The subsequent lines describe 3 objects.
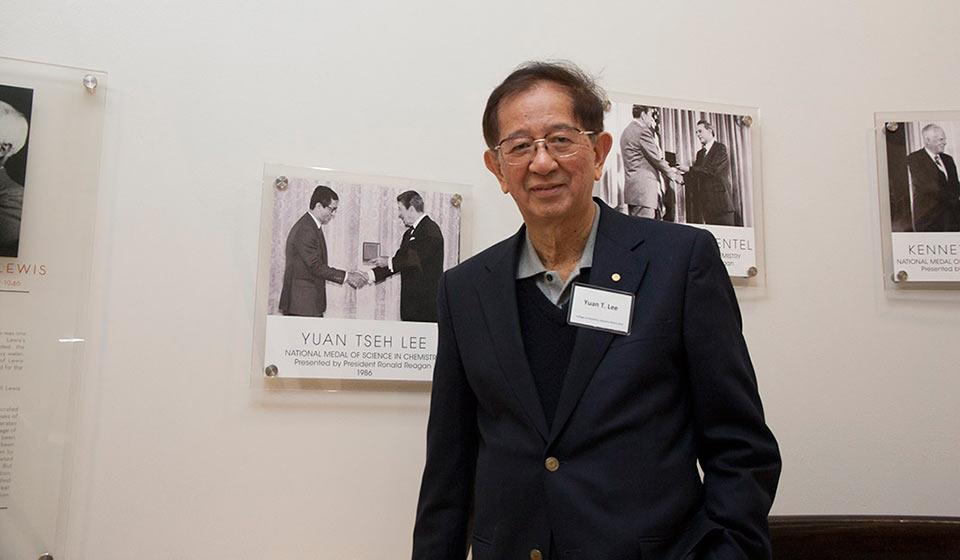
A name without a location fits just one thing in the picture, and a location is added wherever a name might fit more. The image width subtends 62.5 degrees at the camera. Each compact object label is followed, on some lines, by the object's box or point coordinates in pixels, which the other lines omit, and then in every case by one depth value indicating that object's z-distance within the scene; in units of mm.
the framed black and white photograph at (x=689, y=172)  1942
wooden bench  1666
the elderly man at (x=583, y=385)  1233
